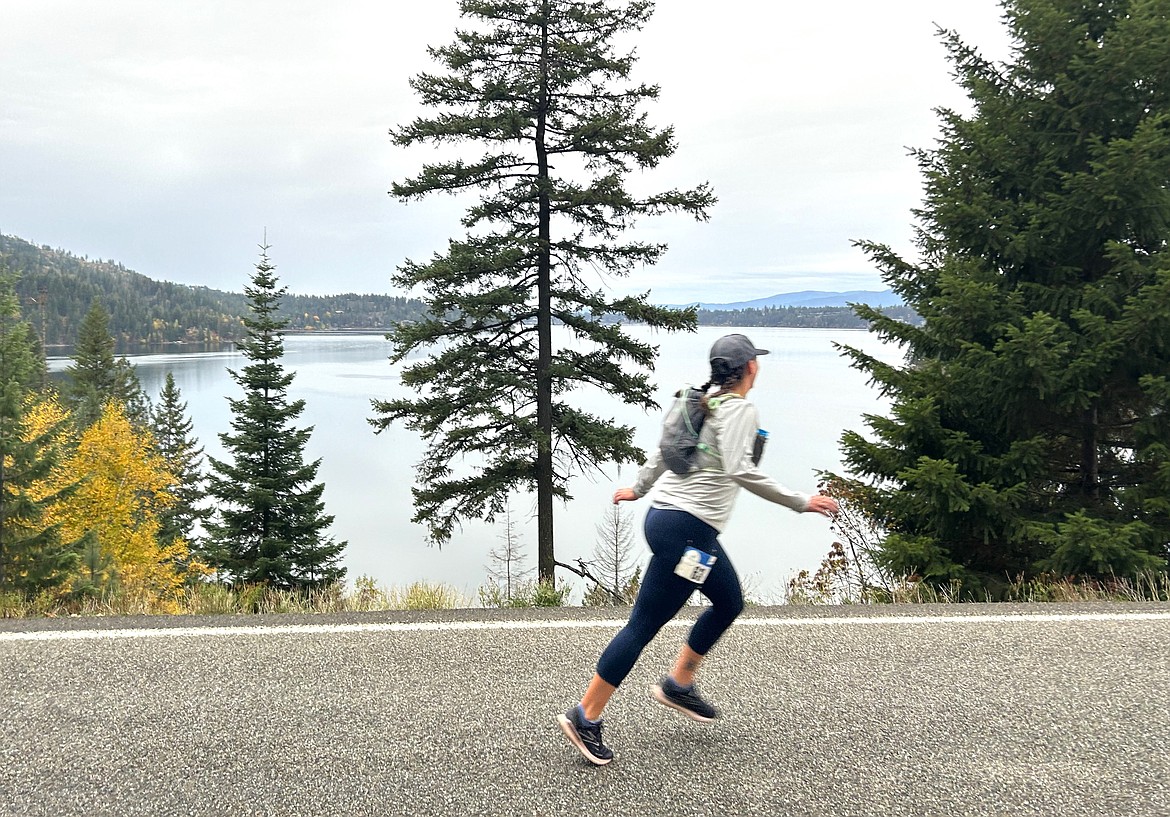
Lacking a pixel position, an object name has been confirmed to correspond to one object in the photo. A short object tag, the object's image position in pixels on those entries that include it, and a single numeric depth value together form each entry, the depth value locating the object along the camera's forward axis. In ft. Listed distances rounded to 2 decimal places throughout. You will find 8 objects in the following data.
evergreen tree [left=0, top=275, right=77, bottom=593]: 70.08
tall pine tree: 53.72
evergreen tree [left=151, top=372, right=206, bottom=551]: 160.25
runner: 9.77
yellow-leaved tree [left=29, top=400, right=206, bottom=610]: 103.55
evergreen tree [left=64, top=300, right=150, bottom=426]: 176.18
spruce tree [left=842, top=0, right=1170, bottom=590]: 25.26
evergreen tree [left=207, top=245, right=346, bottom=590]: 79.87
